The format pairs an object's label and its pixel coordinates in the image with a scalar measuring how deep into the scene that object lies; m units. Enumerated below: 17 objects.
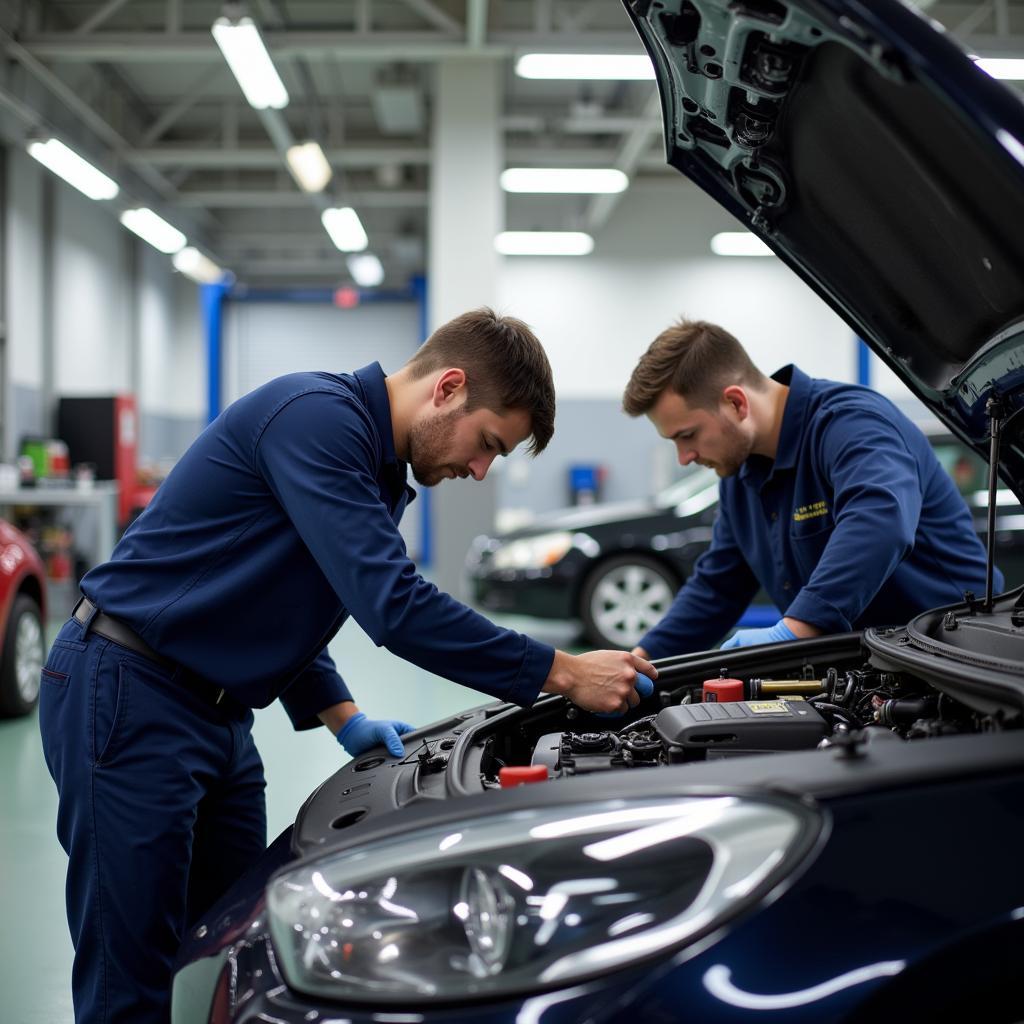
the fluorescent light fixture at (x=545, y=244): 12.53
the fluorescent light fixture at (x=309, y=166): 9.07
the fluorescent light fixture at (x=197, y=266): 12.36
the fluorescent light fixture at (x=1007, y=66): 7.49
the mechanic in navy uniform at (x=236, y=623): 1.43
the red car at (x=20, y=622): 4.40
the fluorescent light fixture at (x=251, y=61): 6.51
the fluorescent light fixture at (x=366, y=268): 13.27
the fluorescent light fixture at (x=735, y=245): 12.78
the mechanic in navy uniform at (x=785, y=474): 2.14
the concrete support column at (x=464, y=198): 8.26
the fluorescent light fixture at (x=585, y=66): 7.38
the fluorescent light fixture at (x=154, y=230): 10.73
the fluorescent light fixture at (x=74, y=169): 8.76
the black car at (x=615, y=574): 6.07
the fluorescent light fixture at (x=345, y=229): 10.95
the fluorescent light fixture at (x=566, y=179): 9.96
